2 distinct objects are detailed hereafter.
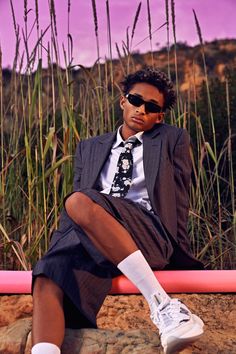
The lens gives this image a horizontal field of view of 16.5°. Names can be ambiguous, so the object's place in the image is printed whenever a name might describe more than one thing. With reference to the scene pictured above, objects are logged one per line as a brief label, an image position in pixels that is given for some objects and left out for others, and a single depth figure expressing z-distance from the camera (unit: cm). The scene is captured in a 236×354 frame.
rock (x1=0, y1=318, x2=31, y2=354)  257
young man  244
